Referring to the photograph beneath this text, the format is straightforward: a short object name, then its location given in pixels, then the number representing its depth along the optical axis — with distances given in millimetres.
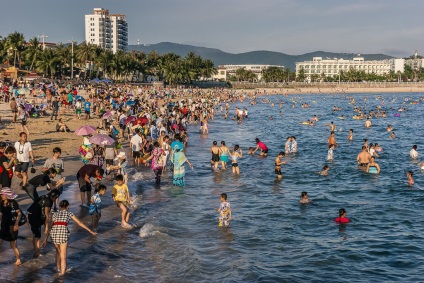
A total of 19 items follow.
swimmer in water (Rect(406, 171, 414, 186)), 19984
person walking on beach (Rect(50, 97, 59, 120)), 32156
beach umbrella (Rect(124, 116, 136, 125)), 27172
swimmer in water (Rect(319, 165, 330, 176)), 22281
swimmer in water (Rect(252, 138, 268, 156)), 26805
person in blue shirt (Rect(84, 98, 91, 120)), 35406
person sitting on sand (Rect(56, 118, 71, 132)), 28109
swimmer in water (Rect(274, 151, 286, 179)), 20922
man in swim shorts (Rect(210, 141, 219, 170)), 21766
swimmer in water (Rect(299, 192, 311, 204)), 16688
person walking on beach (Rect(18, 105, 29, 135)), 26203
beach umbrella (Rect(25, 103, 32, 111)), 32144
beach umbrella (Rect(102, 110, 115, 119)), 25941
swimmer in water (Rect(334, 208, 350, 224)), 14531
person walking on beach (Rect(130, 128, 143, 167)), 20234
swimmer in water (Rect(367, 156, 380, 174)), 22969
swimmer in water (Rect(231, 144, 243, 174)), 20984
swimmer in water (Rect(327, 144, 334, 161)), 26906
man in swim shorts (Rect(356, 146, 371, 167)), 23859
